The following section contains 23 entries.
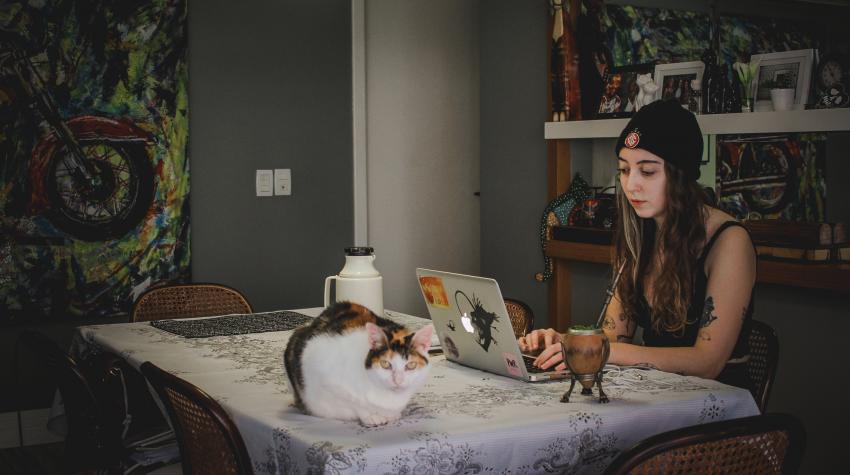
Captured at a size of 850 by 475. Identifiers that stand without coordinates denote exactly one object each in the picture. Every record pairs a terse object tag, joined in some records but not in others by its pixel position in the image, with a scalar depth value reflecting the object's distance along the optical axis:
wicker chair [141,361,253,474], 1.71
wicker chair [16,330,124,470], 2.27
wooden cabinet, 3.25
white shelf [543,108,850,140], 3.29
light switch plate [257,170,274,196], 4.62
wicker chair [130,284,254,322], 3.41
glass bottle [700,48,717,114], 3.76
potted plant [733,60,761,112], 3.61
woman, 2.19
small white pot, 3.48
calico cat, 1.67
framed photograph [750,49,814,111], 3.46
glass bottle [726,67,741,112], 3.70
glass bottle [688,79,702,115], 3.83
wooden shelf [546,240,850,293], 3.15
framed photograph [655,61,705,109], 3.87
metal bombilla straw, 1.96
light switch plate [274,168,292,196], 4.67
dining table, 1.60
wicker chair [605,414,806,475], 1.50
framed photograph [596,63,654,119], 4.13
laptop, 1.99
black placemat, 2.81
